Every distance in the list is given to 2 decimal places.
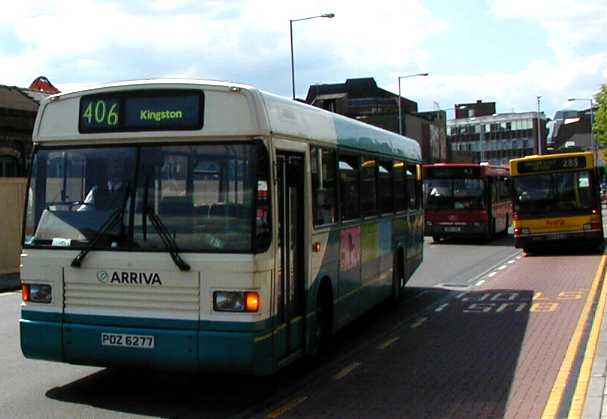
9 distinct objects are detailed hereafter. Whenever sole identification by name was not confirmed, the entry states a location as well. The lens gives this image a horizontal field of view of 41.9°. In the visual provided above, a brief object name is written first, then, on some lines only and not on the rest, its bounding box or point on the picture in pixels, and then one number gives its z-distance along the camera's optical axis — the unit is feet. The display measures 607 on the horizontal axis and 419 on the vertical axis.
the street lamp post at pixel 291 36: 121.28
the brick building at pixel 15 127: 102.89
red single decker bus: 96.32
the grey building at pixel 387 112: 287.48
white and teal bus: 21.90
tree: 184.55
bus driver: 22.85
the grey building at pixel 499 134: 495.00
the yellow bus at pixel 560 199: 73.46
